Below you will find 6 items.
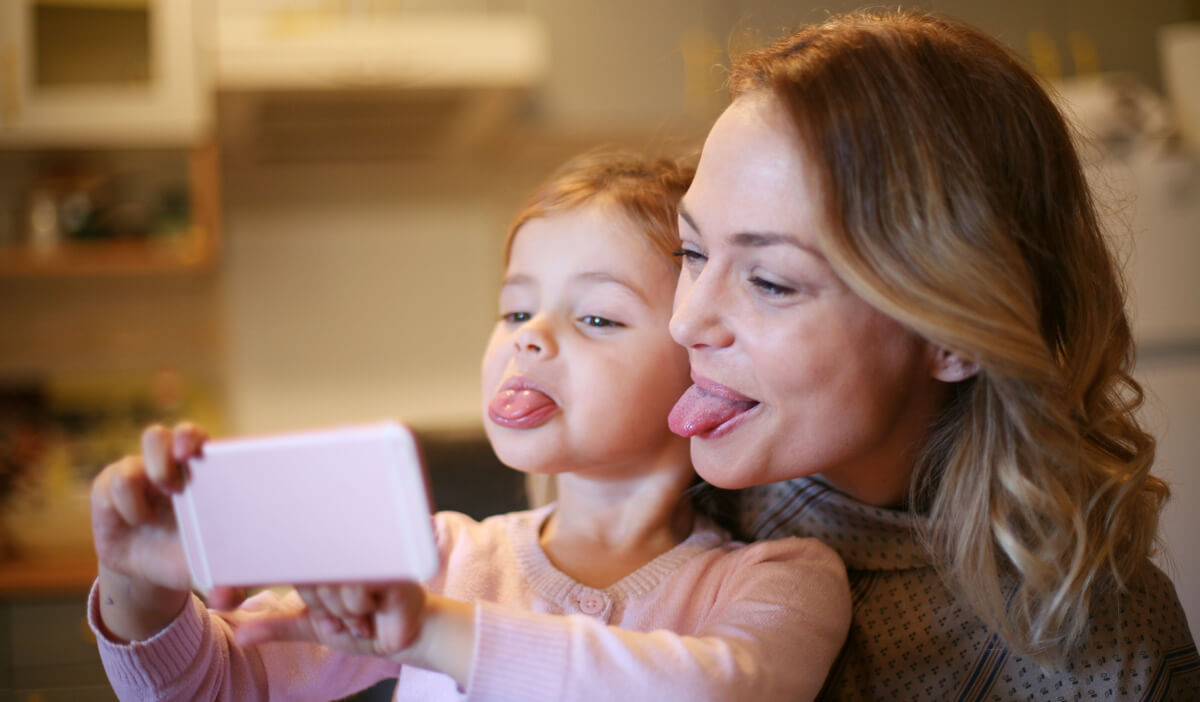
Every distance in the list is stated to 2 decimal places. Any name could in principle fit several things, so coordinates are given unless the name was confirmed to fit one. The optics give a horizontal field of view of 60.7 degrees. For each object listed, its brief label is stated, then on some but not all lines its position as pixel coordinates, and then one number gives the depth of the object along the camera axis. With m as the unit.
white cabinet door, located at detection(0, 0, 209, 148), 2.53
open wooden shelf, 2.54
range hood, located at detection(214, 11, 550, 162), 2.36
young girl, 0.58
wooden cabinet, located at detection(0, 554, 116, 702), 2.26
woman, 0.72
